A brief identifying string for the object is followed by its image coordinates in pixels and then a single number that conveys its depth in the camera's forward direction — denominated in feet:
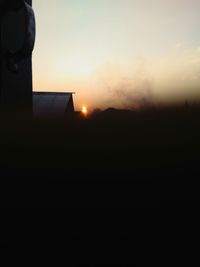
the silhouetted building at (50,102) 36.05
